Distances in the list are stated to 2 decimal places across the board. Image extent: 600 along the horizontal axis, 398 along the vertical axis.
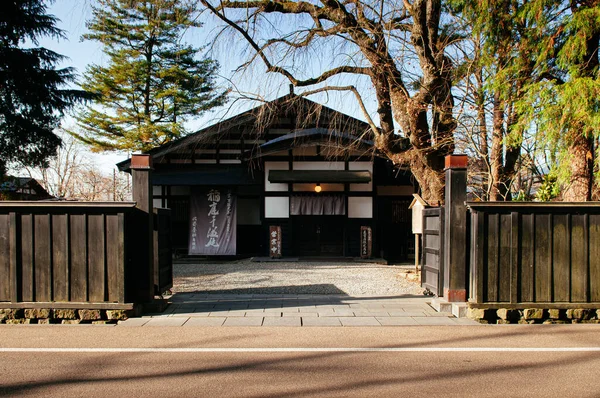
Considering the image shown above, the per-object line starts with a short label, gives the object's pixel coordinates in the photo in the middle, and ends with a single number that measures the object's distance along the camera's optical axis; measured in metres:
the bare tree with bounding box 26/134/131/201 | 34.88
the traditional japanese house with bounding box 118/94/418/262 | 15.88
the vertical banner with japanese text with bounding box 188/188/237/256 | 16.62
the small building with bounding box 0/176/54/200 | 18.14
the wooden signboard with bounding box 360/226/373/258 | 15.87
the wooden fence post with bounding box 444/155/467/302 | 7.34
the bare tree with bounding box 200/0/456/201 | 9.94
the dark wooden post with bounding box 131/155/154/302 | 7.38
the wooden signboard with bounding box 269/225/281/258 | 16.05
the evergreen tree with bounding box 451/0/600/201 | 7.53
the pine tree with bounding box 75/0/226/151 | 24.97
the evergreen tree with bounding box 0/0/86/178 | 16.94
